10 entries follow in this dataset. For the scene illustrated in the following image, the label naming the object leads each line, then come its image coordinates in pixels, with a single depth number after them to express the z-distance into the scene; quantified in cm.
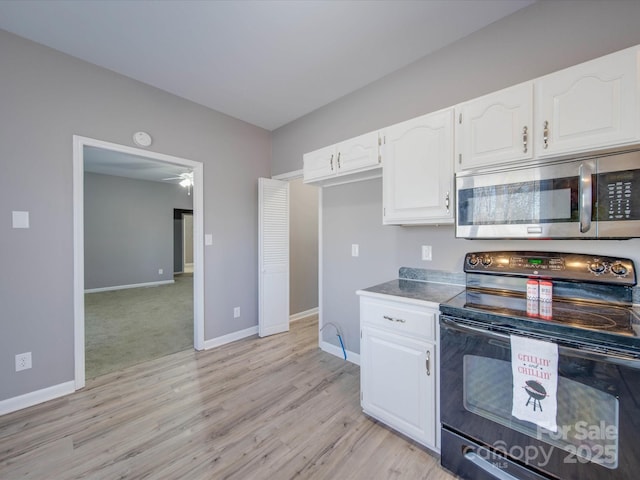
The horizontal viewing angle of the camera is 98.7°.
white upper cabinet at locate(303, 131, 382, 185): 223
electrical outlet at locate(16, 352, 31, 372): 209
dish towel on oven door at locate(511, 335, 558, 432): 120
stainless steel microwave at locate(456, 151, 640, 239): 133
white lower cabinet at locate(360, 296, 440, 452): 162
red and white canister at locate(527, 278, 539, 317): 146
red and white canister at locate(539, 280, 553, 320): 145
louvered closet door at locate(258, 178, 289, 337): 356
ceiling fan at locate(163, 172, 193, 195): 533
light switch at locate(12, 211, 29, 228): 208
